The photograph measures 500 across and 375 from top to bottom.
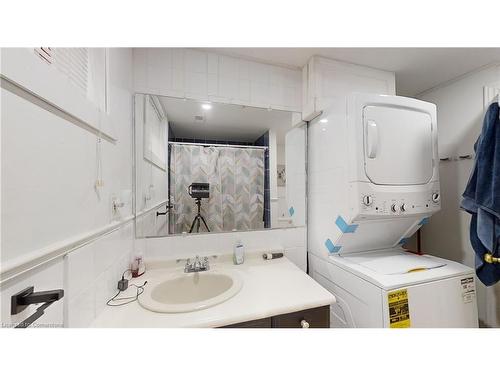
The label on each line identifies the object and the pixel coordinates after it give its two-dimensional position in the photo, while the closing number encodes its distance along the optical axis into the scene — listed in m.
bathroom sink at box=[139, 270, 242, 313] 1.06
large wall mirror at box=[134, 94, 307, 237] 1.30
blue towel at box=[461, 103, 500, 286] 1.06
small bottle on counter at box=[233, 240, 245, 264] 1.33
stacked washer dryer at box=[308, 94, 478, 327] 1.00
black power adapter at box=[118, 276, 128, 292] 0.95
